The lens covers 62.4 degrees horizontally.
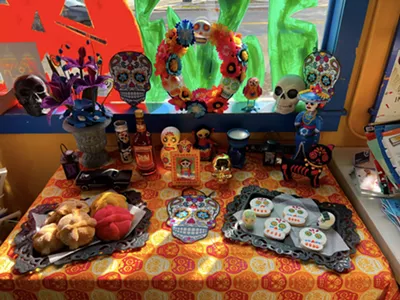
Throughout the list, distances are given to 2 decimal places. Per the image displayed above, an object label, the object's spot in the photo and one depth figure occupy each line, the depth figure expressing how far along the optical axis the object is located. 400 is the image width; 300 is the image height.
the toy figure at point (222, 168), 1.20
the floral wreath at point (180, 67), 1.18
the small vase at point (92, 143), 1.20
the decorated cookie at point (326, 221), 1.01
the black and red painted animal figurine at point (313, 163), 1.15
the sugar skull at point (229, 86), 1.24
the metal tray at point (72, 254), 0.93
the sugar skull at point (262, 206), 1.07
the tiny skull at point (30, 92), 1.27
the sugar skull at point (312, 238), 0.95
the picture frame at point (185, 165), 1.19
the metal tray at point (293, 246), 0.92
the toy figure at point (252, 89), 1.26
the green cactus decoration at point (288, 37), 1.21
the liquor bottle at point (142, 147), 1.25
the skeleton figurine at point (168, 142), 1.27
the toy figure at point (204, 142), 1.32
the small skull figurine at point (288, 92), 1.26
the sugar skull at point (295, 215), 1.04
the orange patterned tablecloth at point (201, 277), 0.89
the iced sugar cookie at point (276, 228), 0.99
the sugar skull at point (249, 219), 1.01
